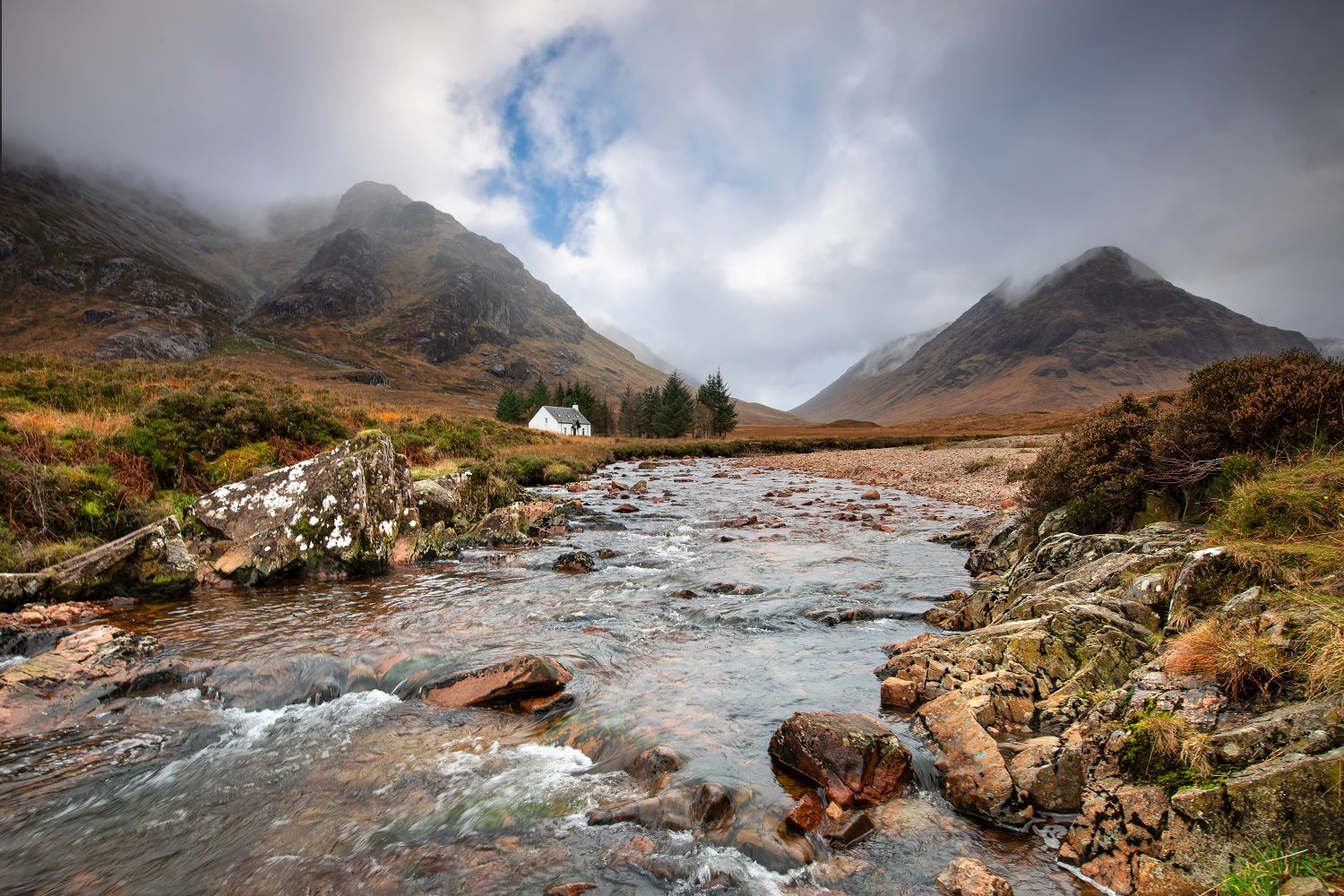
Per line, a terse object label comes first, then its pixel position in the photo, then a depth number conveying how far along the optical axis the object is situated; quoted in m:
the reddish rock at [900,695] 7.36
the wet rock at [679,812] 5.35
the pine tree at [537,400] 123.52
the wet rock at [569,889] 4.51
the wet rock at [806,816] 5.24
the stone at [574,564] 15.04
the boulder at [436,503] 17.81
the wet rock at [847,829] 5.09
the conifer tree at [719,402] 108.19
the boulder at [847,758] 5.61
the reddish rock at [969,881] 4.37
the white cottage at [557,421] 103.44
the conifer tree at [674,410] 101.88
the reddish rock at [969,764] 5.30
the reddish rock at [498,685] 7.93
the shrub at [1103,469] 10.95
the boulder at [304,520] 13.02
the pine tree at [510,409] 121.31
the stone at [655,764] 6.12
